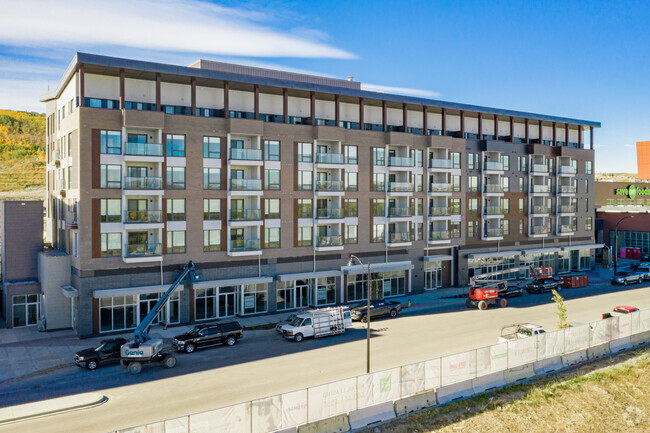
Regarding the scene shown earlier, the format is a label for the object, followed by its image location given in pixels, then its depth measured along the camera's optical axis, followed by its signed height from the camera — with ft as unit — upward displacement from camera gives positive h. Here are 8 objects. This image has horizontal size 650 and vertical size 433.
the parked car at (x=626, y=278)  197.57 -24.95
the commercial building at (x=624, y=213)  272.31 +0.26
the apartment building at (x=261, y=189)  127.03 +7.77
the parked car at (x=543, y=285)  182.09 -25.39
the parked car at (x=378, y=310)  139.70 -26.38
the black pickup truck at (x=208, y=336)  111.11 -26.59
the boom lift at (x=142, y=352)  97.81 -26.06
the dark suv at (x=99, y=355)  99.91 -27.12
